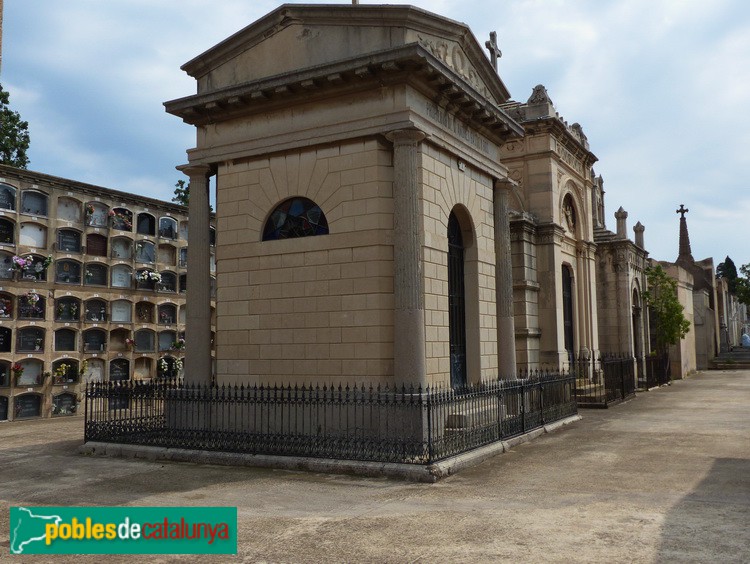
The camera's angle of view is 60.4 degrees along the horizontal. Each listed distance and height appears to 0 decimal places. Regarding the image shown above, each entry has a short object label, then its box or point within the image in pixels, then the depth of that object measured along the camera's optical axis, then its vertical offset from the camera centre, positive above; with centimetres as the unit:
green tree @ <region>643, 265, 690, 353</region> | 2938 +154
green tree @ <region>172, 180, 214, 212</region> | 3850 +926
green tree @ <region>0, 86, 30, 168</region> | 3144 +1051
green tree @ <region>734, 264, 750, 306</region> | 5172 +394
